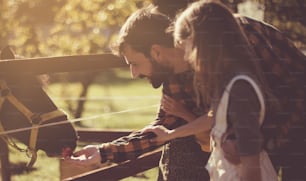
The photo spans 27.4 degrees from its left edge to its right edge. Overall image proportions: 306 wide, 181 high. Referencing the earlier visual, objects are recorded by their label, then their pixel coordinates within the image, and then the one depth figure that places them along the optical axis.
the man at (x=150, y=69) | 2.53
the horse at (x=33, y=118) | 3.31
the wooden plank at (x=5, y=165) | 3.80
